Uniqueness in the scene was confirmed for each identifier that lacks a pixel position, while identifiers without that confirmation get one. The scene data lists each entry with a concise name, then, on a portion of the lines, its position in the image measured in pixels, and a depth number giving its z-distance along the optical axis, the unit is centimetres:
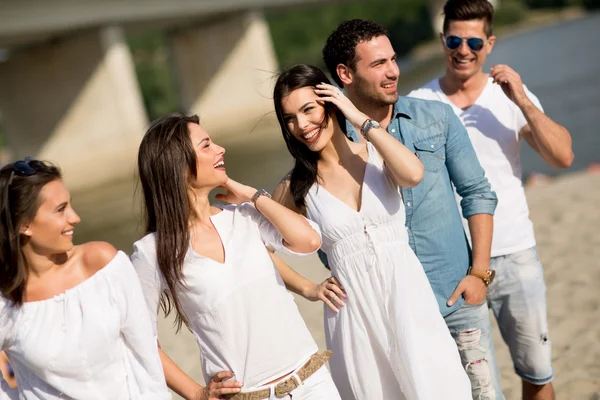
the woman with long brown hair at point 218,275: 287
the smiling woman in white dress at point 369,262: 307
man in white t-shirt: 397
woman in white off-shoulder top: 264
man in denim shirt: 340
